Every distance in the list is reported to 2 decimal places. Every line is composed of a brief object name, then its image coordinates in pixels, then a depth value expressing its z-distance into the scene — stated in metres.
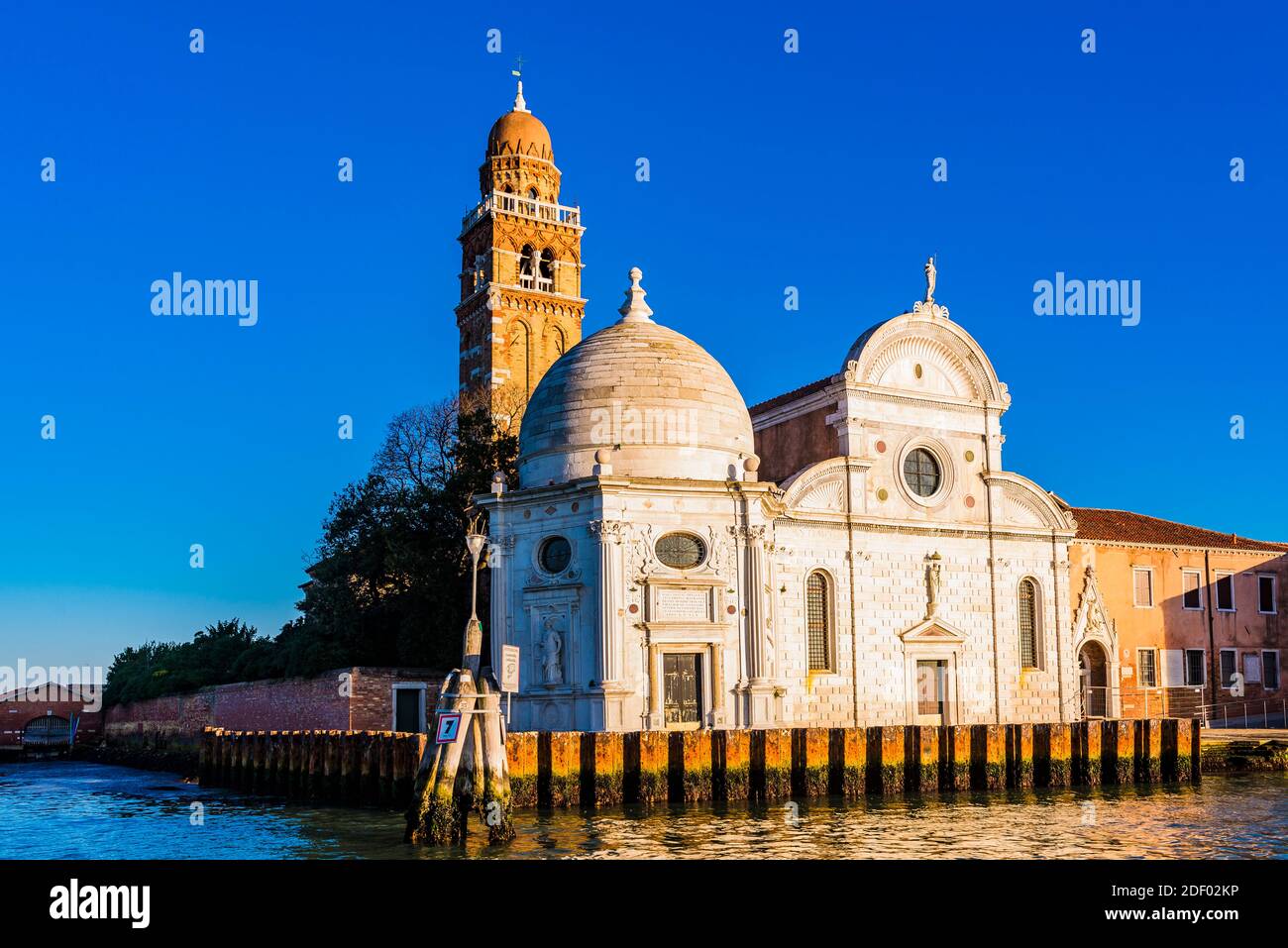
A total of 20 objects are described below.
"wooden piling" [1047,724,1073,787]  26.77
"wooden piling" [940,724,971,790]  25.72
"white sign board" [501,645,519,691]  19.83
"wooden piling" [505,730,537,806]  22.22
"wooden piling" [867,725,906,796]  25.05
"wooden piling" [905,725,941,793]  25.42
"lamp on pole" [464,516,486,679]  20.22
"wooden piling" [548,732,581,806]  22.50
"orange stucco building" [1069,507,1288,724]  39.41
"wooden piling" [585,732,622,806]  22.69
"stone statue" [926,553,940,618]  35.06
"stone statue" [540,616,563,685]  29.33
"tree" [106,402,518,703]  37.34
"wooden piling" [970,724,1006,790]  26.02
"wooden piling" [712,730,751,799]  23.59
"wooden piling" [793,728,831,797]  24.30
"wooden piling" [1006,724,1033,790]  26.31
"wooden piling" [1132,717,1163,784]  28.42
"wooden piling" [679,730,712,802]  23.31
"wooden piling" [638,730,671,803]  22.95
